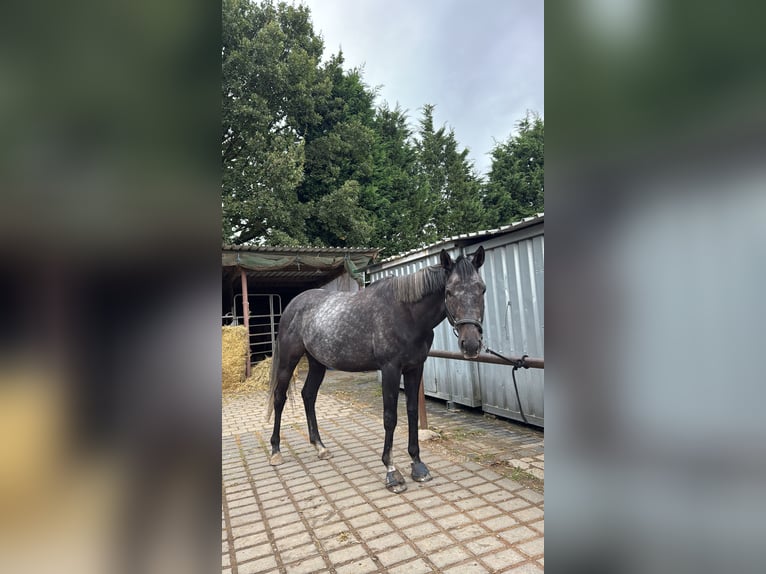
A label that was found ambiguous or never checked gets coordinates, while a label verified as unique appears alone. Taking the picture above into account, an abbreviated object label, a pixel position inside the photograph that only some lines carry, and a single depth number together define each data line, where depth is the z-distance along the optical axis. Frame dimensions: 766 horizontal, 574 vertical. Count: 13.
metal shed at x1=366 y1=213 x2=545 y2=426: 3.98
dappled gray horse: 2.51
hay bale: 7.38
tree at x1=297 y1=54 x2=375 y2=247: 13.07
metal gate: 10.05
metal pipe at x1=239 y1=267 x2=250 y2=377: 7.88
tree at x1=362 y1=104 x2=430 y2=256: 15.02
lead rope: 2.64
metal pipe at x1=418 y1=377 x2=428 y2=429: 3.68
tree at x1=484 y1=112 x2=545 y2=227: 18.41
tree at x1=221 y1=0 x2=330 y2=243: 11.42
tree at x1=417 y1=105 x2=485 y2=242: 16.84
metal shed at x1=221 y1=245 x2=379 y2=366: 7.73
